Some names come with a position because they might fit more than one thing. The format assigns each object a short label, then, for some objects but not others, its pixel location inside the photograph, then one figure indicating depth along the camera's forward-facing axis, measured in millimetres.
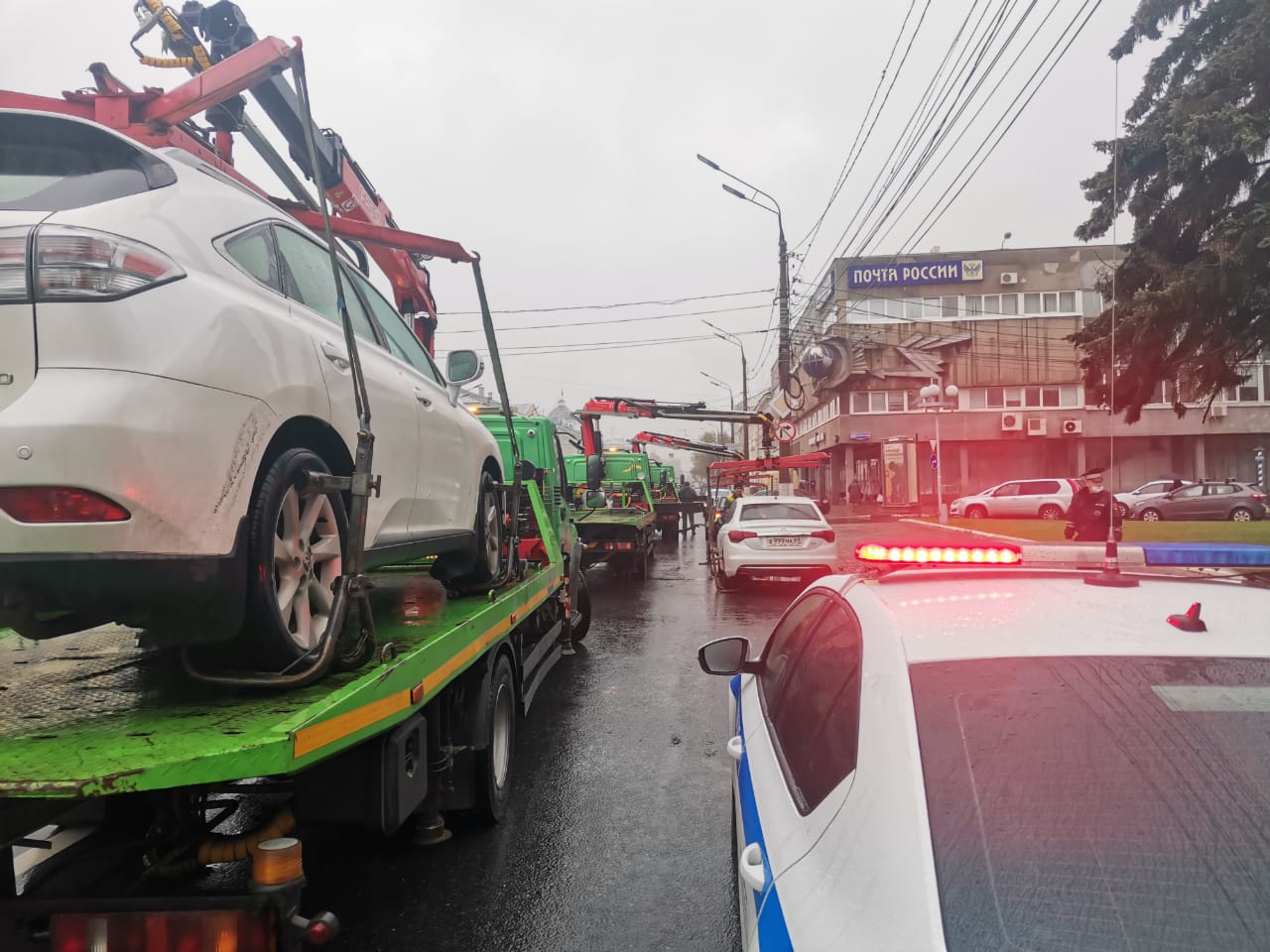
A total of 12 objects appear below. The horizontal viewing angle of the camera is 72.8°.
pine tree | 12195
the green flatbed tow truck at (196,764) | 1939
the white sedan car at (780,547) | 12297
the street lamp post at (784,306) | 21938
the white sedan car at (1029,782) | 1302
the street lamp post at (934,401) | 22875
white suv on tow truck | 2021
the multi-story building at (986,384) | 38625
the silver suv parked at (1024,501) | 27453
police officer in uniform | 10117
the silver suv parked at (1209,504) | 24688
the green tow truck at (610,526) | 13922
